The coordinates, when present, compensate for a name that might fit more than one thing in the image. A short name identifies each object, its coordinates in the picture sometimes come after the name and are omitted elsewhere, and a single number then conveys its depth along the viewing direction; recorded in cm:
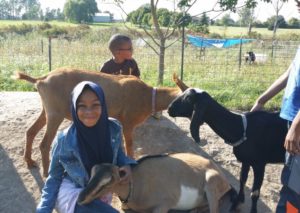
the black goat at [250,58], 862
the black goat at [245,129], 261
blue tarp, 1149
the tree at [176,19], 568
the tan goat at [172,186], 244
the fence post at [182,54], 577
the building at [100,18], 5258
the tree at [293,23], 3507
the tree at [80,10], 4656
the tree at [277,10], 1856
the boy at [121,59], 403
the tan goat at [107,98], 319
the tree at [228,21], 4239
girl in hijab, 195
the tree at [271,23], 3441
